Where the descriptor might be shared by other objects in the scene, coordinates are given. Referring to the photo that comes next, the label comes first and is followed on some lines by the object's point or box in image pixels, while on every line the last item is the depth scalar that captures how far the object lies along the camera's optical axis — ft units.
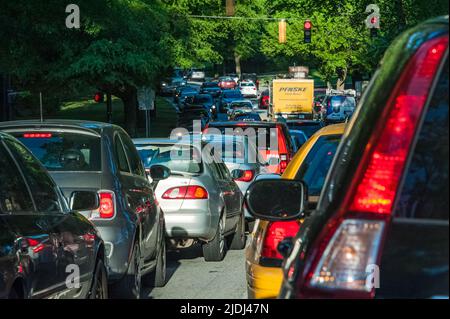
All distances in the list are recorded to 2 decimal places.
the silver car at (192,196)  43.73
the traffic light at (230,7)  140.92
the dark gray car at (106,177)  30.63
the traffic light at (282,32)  190.39
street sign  115.44
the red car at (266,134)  67.72
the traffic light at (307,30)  161.97
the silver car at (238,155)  59.21
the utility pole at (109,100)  126.93
